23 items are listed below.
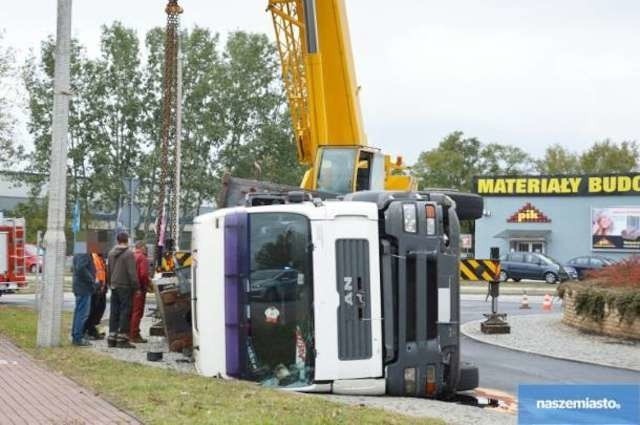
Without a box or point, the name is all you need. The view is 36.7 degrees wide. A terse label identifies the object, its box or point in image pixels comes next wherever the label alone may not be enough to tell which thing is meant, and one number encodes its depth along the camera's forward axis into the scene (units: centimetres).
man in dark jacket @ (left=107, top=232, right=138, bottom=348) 1476
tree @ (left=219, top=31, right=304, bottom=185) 5428
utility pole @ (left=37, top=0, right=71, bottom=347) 1466
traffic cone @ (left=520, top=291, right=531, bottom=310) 2729
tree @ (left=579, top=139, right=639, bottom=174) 8781
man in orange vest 1556
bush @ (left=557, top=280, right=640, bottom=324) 1680
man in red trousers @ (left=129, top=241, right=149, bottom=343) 1580
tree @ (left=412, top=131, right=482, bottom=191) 9081
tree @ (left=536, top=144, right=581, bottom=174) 9431
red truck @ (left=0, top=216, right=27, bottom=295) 2795
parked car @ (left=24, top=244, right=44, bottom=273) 4596
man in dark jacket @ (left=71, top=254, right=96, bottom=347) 1457
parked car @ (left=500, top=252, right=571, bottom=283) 4456
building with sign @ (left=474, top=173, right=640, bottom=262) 5625
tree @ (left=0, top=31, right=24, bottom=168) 2586
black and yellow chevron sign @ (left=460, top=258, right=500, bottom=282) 1805
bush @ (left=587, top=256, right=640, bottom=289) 1784
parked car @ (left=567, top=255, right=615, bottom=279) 4512
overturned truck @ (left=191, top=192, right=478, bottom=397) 995
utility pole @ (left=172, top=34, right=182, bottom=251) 2638
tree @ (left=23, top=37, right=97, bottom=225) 5291
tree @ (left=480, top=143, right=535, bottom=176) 9559
